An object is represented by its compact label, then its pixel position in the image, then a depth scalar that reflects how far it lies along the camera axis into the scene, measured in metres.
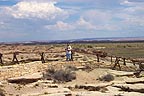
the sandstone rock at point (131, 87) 22.73
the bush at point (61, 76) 26.98
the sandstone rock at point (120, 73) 29.37
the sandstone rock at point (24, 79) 25.34
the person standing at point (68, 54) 35.22
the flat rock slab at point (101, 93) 20.83
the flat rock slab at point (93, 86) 23.54
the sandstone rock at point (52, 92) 20.95
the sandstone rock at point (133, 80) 25.52
